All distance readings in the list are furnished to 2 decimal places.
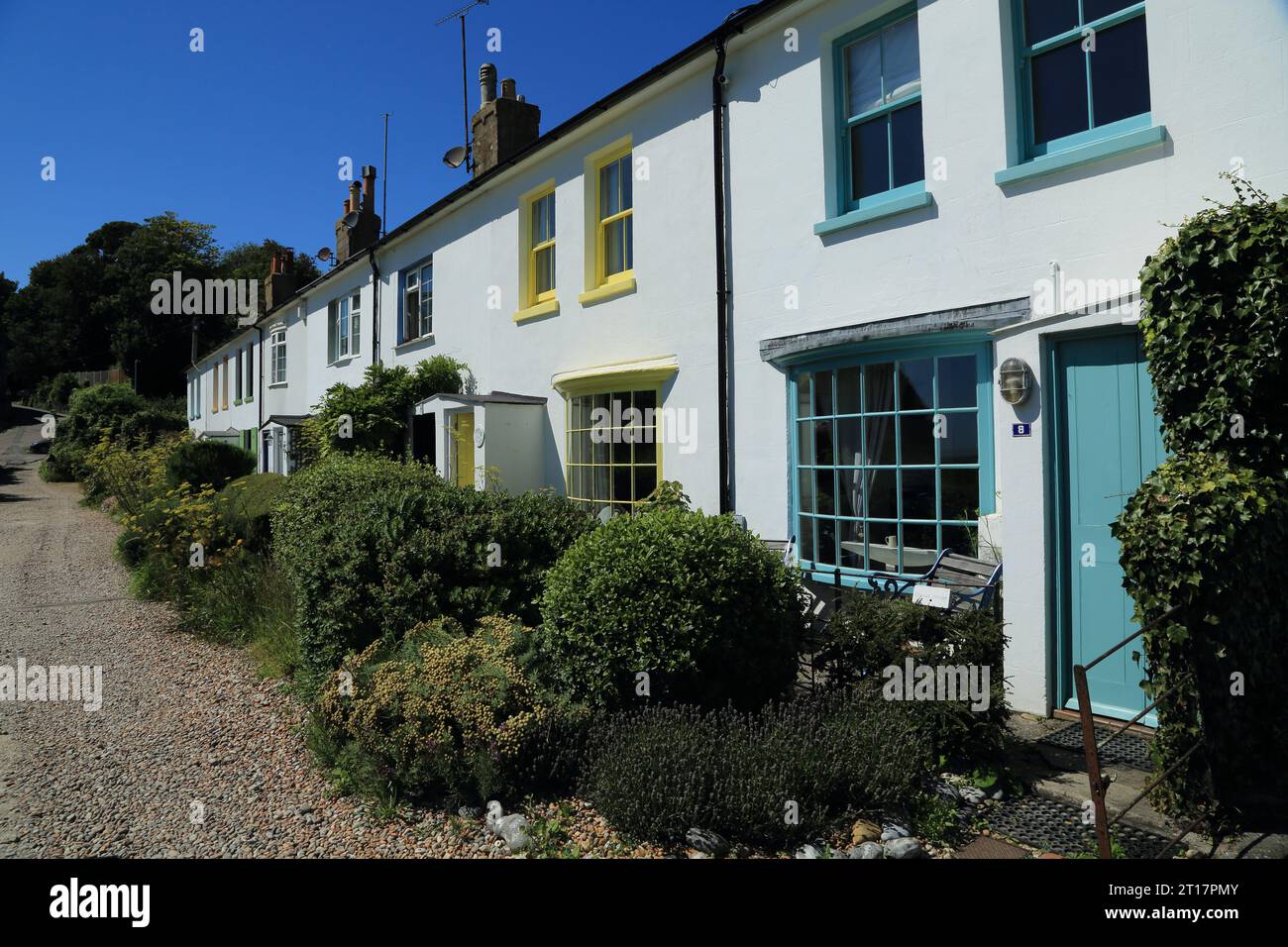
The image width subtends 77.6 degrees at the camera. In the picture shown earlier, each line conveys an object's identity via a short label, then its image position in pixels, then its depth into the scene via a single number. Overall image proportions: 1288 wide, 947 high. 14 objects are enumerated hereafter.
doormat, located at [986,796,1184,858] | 3.83
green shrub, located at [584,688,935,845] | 3.96
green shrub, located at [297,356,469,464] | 13.21
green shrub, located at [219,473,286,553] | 10.43
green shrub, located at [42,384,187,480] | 28.06
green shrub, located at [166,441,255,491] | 17.00
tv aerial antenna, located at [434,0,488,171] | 14.79
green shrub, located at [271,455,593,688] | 5.88
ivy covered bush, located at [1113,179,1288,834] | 3.82
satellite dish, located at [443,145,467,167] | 14.93
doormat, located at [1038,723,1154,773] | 4.79
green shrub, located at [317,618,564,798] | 4.48
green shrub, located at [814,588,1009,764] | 4.56
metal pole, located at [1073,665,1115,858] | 3.36
